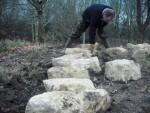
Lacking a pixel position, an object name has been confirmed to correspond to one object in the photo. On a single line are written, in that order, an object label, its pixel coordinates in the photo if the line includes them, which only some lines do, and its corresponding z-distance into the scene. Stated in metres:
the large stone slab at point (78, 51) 2.74
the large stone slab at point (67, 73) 2.27
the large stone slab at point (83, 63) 2.34
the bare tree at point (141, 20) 5.59
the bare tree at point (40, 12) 4.79
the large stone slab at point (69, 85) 1.95
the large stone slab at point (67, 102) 1.62
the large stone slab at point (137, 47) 2.92
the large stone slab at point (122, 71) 2.36
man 2.95
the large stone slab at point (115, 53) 2.82
